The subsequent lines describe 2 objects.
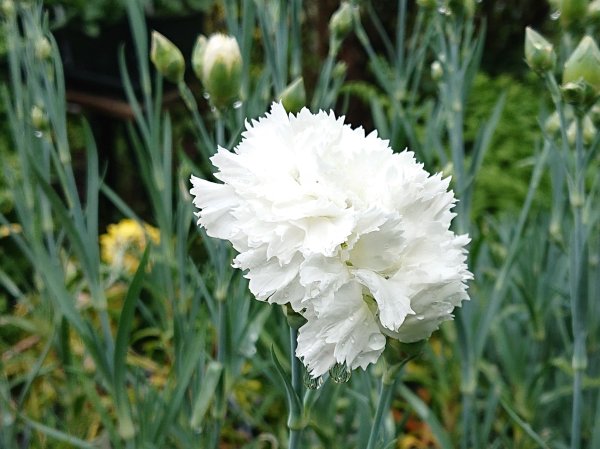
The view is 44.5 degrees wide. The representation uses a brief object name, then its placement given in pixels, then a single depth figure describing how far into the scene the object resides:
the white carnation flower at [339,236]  0.37
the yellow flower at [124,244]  1.23
